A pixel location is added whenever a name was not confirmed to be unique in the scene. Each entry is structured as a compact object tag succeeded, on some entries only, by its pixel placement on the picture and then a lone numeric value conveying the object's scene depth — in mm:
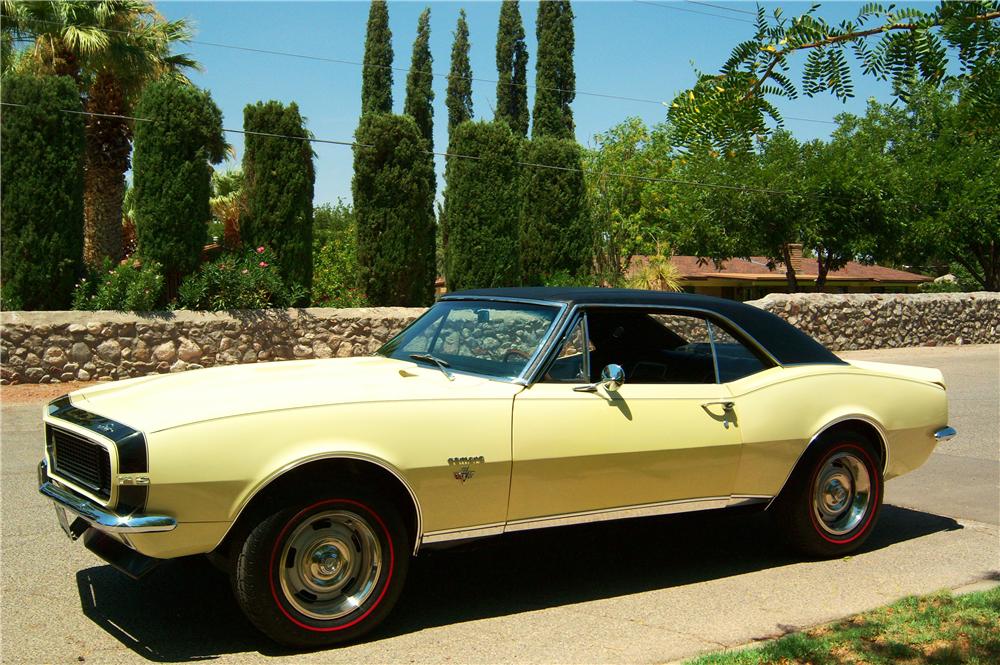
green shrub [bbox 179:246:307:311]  15305
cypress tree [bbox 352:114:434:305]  17766
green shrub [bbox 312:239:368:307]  17828
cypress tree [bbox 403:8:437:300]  45325
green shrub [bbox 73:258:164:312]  14578
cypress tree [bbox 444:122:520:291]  19391
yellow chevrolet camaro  4059
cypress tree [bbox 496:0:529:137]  49500
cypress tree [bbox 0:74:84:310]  14391
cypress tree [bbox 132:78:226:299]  15398
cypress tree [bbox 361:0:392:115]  46281
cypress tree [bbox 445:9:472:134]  52031
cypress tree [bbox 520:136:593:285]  21031
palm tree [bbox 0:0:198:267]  20375
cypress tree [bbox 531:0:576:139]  42656
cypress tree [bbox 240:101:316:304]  16672
